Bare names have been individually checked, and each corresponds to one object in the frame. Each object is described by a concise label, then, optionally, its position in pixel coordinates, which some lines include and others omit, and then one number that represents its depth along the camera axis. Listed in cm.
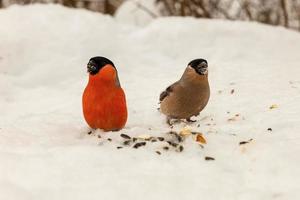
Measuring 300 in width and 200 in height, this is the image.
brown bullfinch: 916
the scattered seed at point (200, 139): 722
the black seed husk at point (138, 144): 705
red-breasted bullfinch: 800
